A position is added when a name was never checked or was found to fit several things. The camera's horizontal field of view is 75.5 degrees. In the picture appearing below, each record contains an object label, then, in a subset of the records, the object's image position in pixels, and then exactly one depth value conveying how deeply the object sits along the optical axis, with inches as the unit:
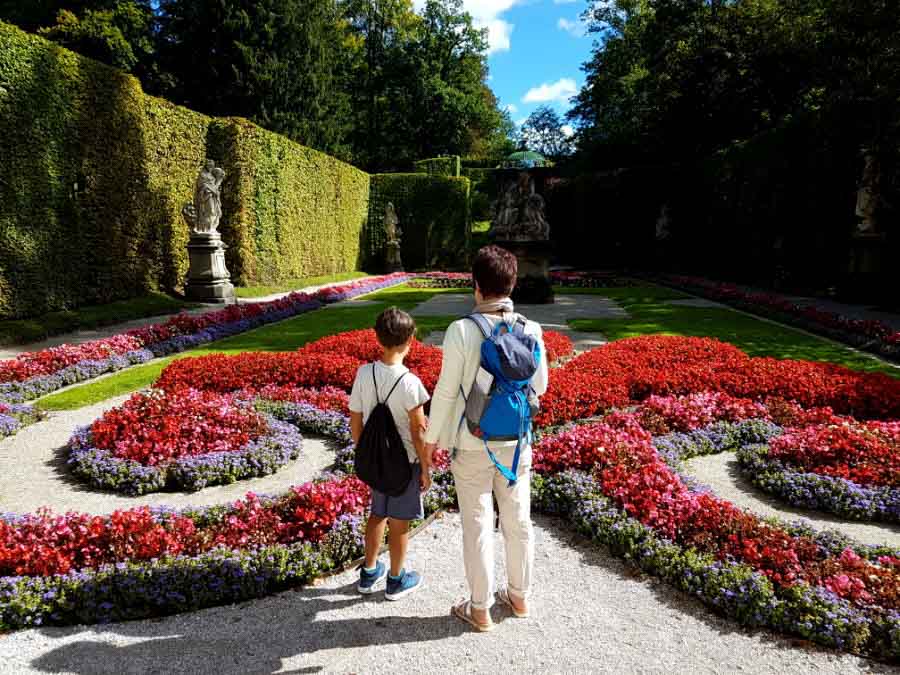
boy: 124.2
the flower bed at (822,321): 390.3
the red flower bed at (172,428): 205.8
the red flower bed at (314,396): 268.4
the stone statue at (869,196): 600.1
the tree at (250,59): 1305.4
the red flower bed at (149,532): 136.2
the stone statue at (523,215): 656.4
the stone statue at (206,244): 673.0
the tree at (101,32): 1160.2
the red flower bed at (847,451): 183.8
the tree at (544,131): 3469.5
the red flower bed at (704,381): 257.9
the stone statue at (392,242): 1224.8
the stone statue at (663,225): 1099.7
